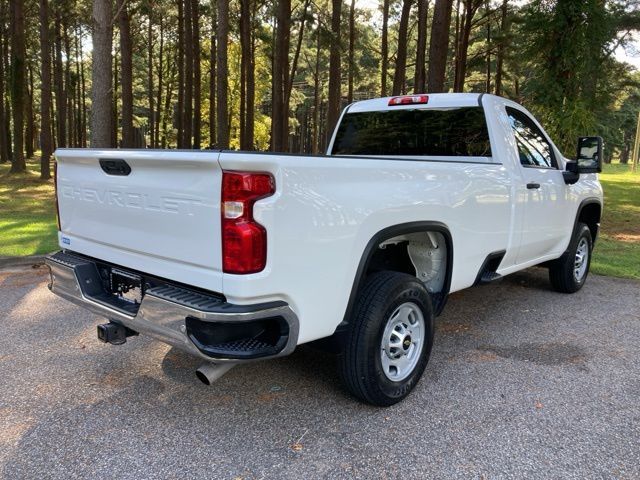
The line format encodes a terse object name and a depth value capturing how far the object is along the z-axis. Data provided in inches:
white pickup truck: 98.4
